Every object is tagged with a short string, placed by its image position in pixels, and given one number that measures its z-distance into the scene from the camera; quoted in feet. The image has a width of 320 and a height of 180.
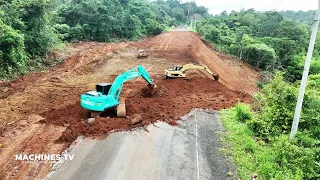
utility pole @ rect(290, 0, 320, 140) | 28.45
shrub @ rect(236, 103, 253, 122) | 43.37
